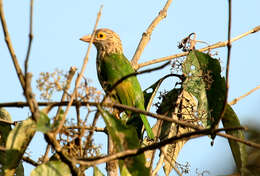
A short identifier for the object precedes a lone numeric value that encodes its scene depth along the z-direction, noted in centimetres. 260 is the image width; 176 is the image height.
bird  950
